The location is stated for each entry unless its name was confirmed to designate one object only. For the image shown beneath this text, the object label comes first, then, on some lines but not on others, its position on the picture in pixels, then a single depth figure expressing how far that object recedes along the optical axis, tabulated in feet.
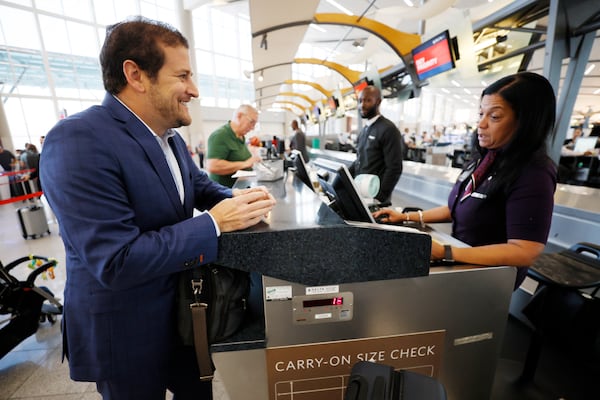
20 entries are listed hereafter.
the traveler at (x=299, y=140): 23.63
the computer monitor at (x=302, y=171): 5.23
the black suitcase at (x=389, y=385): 2.54
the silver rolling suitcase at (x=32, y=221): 14.32
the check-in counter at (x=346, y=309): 2.61
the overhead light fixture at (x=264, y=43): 15.09
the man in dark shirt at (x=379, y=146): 9.11
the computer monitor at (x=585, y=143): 23.27
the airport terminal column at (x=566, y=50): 7.91
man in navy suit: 2.23
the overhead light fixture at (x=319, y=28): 43.74
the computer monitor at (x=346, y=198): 2.94
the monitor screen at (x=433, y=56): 13.29
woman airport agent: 3.31
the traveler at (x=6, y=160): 24.21
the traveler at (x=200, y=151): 39.75
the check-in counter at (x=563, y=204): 7.25
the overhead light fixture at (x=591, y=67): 28.32
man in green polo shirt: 8.61
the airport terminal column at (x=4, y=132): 29.53
